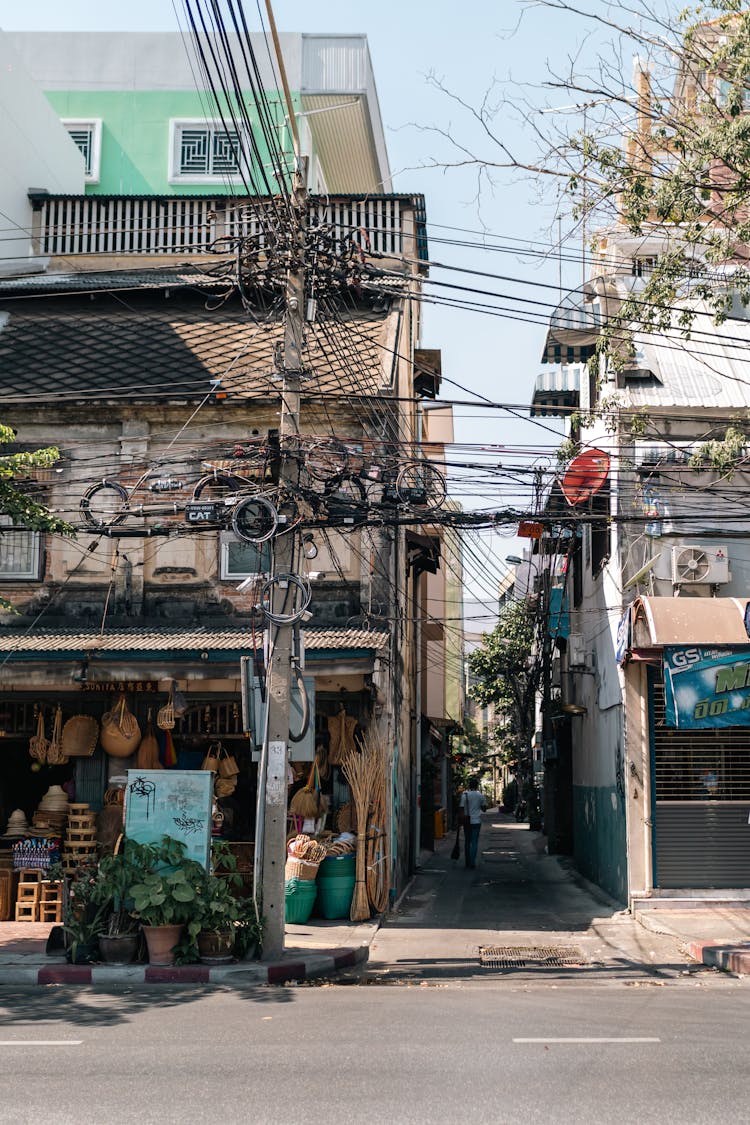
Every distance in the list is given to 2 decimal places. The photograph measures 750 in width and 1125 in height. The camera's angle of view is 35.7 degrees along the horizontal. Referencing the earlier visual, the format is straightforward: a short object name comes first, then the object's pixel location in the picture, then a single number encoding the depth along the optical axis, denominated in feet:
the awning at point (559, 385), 77.05
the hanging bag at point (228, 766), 59.47
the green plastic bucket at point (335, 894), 54.75
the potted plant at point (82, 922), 42.91
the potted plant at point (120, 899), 42.91
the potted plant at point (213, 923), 42.37
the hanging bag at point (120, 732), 58.03
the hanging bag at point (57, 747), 58.85
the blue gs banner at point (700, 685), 52.90
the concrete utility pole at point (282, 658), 43.60
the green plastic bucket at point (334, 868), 54.70
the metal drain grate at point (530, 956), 44.50
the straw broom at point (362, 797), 54.54
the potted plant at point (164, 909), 42.09
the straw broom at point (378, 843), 55.88
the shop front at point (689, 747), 52.95
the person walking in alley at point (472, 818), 86.84
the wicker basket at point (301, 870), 53.42
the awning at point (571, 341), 69.00
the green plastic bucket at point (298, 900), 53.26
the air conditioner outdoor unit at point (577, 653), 72.95
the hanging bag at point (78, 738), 59.26
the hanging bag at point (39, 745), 58.95
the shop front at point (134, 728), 55.16
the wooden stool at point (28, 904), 55.36
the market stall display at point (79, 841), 56.59
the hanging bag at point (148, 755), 58.95
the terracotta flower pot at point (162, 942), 42.27
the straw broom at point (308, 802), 57.06
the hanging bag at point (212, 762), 59.00
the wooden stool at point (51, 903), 55.21
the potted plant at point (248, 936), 43.29
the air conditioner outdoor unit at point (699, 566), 56.08
